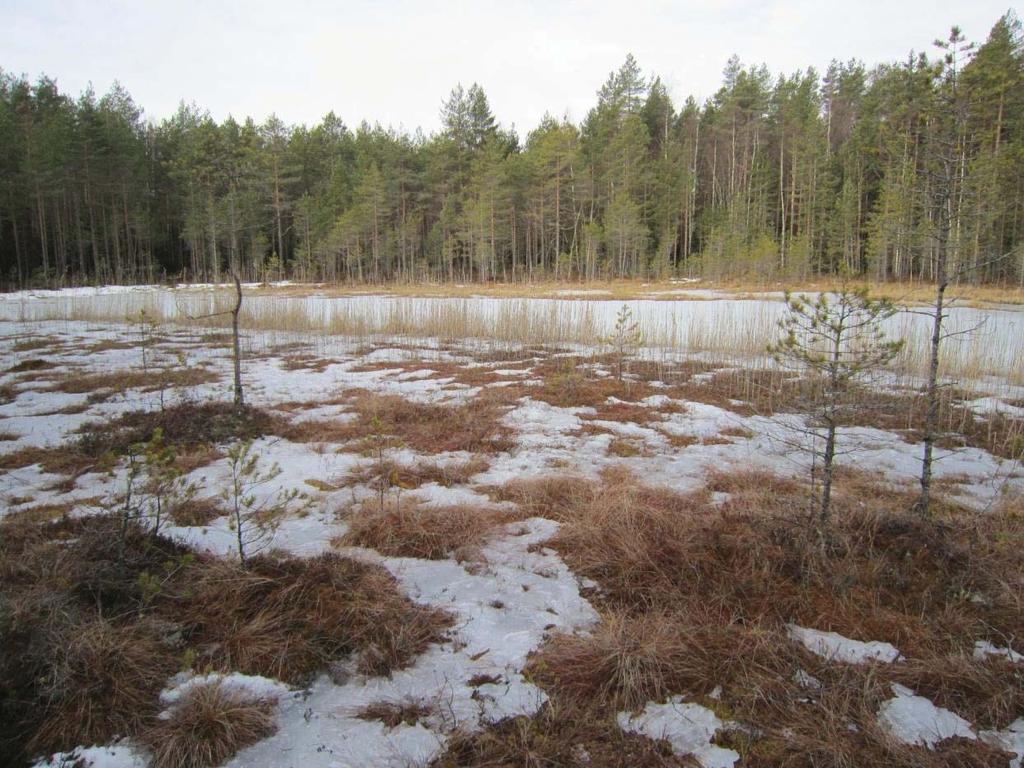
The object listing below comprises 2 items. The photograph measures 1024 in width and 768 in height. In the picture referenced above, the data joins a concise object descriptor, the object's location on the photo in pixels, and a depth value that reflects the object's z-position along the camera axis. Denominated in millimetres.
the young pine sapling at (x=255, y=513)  2670
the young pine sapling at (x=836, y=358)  2875
